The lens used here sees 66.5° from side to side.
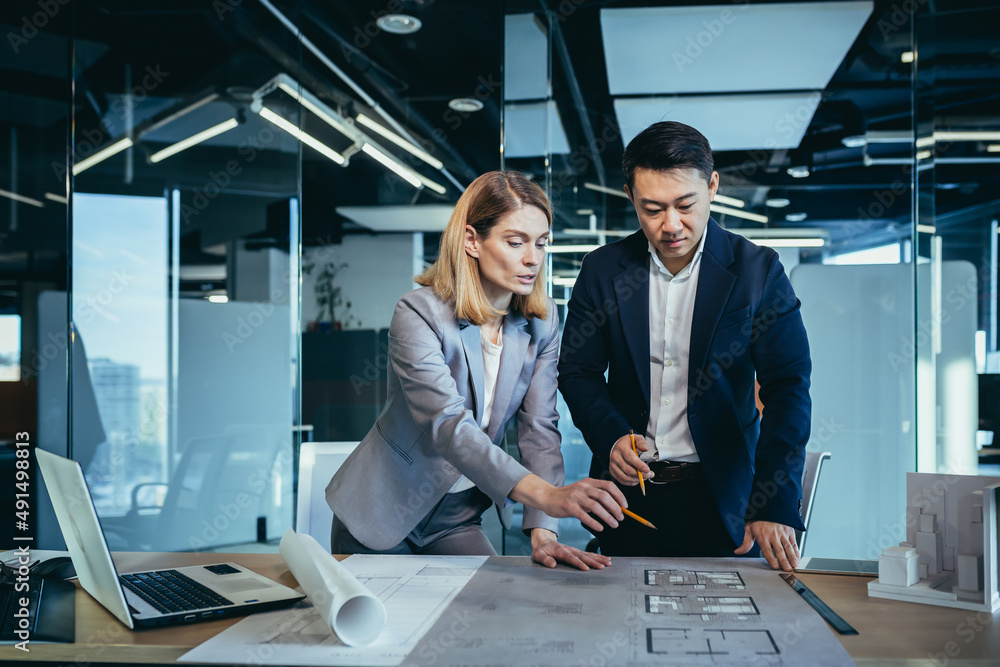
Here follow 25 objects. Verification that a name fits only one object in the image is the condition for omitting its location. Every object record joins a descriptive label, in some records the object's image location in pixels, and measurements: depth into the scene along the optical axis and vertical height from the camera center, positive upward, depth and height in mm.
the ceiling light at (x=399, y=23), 4008 +1689
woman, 1738 -91
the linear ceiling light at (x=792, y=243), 3625 +485
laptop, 1172 -431
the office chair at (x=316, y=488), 2113 -406
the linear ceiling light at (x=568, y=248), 3768 +472
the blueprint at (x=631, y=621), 1031 -425
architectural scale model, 1246 -350
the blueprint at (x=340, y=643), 1048 -435
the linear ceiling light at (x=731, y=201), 3719 +698
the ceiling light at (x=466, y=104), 3873 +1217
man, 1772 -58
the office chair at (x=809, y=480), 1910 -345
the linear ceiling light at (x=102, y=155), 3896 +956
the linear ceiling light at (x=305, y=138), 3980 +1068
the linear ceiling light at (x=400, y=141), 3928 +1051
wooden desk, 1050 -432
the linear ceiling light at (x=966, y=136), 3584 +982
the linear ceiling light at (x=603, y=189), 3775 +764
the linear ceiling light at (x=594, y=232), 3771 +553
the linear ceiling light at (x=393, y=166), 3916 +917
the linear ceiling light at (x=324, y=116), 4012 +1194
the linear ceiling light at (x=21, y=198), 3893 +733
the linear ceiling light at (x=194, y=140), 3943 +1052
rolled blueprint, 1077 -381
